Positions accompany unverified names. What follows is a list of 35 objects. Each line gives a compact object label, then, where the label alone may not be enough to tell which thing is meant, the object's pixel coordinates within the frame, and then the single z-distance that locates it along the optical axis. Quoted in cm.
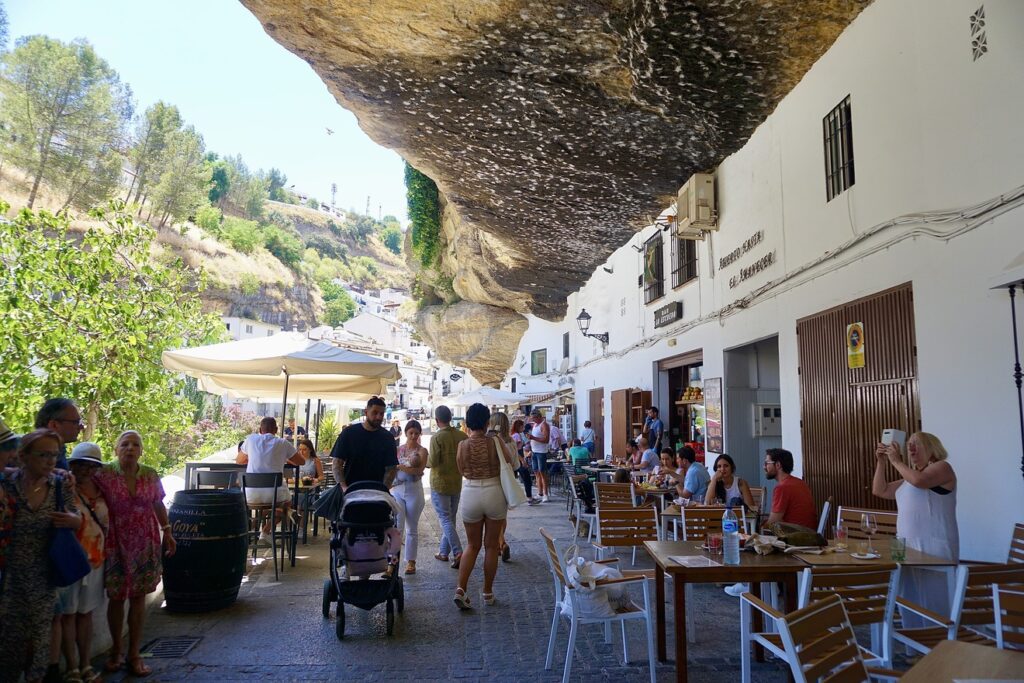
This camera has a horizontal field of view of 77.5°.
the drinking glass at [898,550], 385
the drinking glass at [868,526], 458
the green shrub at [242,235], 6662
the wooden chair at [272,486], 641
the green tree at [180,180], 5134
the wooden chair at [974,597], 313
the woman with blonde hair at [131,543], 389
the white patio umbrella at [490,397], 1966
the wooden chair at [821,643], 225
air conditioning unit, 983
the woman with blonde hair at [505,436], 568
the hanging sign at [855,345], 622
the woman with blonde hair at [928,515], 408
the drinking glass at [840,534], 467
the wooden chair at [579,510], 714
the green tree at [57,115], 3981
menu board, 970
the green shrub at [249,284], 6078
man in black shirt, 585
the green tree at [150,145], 5009
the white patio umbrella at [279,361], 706
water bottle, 371
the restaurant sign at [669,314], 1148
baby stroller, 473
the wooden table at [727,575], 355
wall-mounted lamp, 1617
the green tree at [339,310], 7969
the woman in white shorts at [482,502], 538
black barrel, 503
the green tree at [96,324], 766
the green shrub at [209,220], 6030
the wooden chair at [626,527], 534
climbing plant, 1914
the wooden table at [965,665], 203
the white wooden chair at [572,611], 363
